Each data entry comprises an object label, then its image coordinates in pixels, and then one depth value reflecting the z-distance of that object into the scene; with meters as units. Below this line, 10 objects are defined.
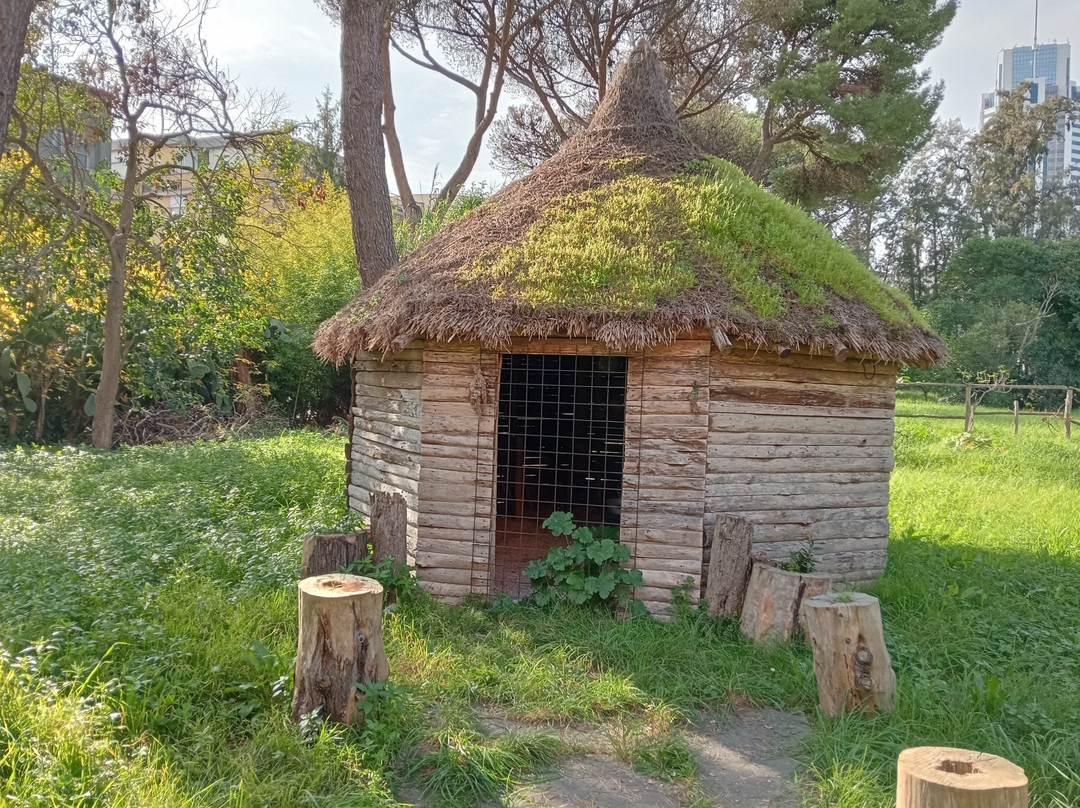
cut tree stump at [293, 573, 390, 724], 3.91
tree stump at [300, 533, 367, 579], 5.38
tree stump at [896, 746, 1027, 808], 2.32
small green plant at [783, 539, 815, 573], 6.18
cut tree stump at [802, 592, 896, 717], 4.26
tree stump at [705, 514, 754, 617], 5.65
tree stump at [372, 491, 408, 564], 5.84
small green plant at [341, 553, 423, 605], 5.59
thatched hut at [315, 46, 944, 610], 5.92
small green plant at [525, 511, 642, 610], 5.85
